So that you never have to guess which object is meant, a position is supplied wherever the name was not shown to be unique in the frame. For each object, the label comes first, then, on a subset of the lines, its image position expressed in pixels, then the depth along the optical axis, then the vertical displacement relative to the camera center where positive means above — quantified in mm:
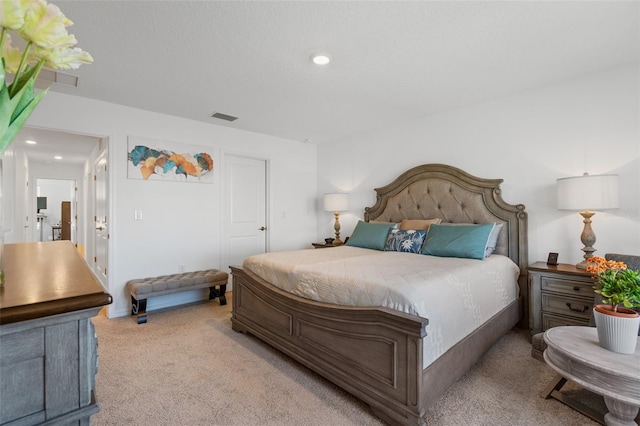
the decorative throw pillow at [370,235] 3562 -301
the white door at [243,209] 4445 +30
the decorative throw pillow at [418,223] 3498 -149
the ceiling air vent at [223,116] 3801 +1210
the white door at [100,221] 3713 -123
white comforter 1720 -490
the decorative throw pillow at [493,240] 2949 -293
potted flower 1502 -522
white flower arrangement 484 +283
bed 1602 -821
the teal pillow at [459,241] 2787 -295
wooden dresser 569 -282
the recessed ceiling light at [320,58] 2383 +1214
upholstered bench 3240 -838
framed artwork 3604 +630
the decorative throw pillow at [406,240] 3222 -324
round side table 1373 -771
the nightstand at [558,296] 2422 -716
